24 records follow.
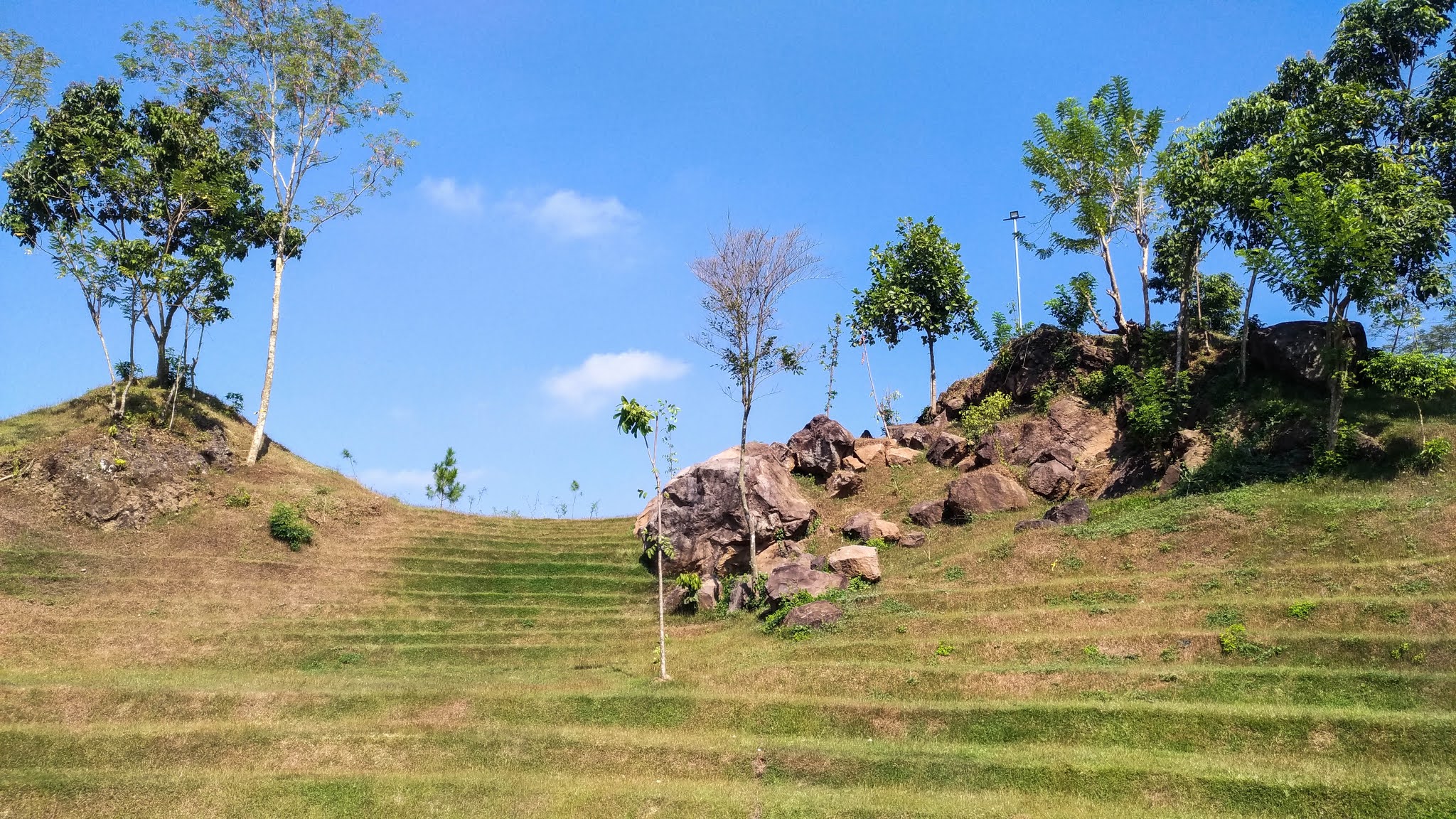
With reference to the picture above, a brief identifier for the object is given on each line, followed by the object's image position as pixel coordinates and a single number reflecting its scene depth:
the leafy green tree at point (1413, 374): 23.80
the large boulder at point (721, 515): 32.19
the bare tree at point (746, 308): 31.80
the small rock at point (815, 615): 24.05
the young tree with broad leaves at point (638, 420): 23.62
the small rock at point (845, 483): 35.12
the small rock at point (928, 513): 31.34
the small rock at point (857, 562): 26.69
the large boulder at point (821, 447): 37.28
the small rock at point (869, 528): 30.09
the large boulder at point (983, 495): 30.56
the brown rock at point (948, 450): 35.91
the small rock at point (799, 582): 26.33
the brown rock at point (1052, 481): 31.22
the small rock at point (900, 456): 36.78
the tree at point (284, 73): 37.12
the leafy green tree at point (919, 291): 42.16
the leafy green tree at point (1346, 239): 23.48
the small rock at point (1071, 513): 26.78
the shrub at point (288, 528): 31.48
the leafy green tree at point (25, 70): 30.47
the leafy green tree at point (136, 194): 32.19
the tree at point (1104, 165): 33.38
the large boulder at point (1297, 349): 27.94
